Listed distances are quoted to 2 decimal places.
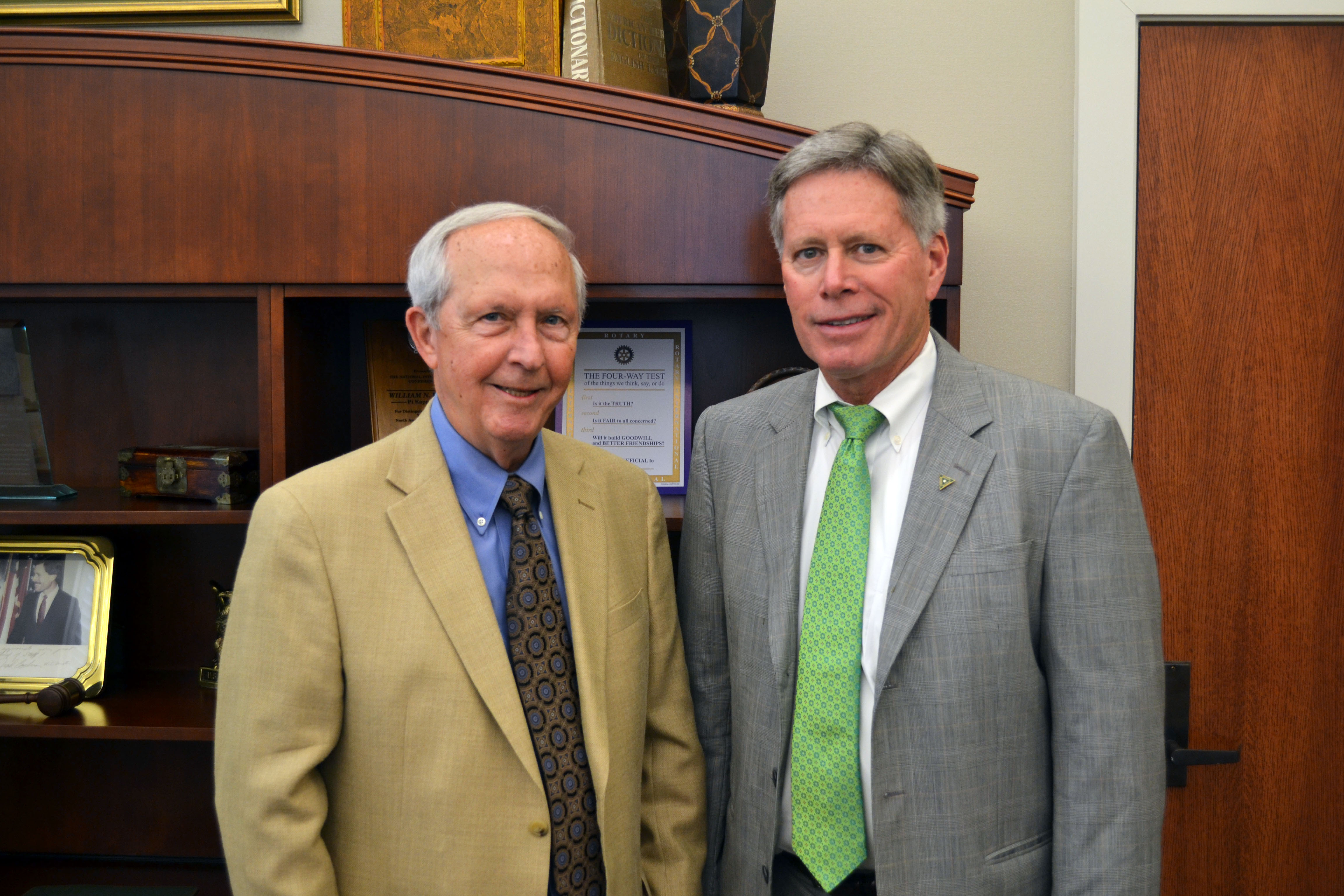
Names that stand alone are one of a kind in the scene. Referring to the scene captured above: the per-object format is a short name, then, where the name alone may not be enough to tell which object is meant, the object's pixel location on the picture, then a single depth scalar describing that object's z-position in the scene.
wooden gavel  1.69
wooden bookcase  1.60
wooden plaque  1.93
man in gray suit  1.20
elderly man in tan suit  1.15
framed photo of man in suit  1.81
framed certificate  1.89
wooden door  1.85
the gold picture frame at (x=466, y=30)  1.72
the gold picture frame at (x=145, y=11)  1.97
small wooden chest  1.75
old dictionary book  1.67
